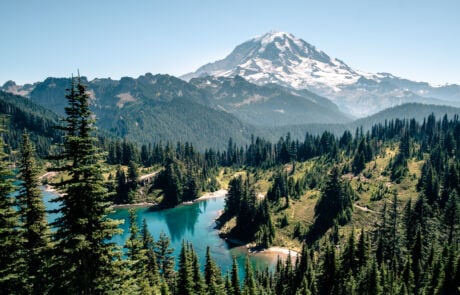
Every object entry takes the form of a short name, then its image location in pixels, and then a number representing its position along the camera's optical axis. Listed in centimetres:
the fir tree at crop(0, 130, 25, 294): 2581
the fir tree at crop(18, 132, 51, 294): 3180
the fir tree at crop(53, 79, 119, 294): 2372
